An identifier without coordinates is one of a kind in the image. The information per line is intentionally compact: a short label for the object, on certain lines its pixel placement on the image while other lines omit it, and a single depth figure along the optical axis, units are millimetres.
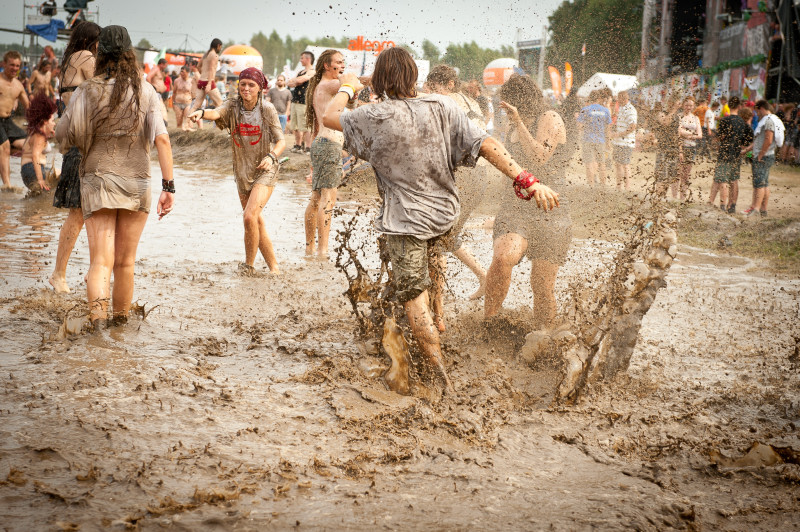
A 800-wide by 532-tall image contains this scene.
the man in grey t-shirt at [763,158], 12586
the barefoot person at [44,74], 15195
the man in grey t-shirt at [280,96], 19156
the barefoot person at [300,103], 14031
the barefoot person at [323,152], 7320
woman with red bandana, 6875
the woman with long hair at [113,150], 4457
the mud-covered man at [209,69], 16297
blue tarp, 29062
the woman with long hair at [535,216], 5008
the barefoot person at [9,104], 10812
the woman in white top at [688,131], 12941
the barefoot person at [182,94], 22969
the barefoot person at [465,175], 6027
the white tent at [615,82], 23312
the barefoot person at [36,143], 10812
